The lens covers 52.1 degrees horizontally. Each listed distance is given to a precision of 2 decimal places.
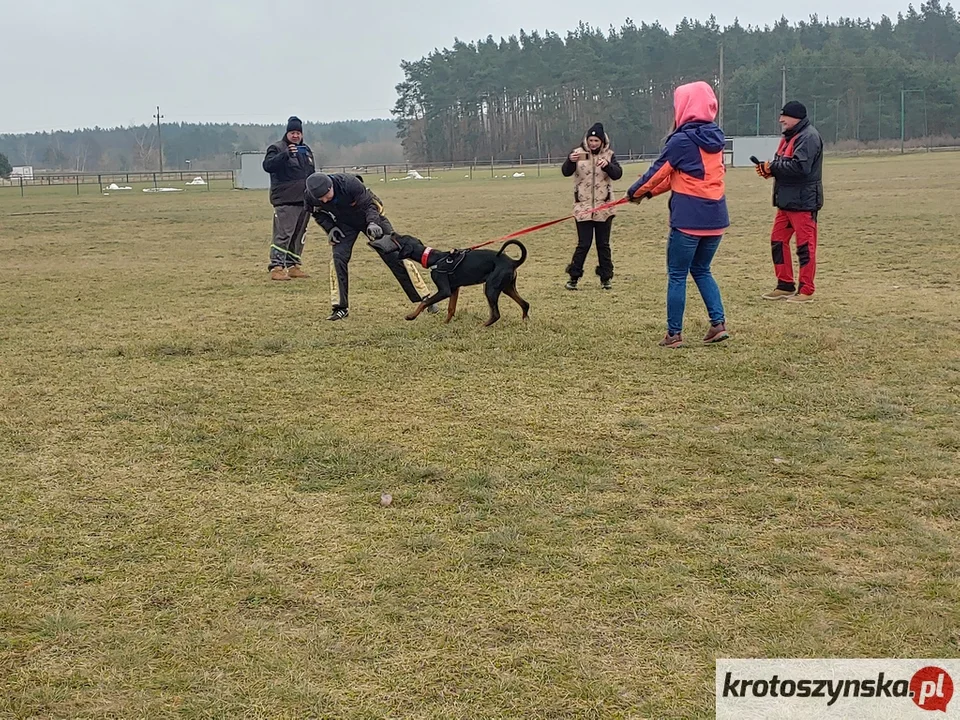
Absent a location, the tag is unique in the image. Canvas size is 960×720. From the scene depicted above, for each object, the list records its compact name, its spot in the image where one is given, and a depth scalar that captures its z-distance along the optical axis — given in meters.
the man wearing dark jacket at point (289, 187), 11.73
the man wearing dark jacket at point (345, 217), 8.38
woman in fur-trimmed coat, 10.02
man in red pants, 8.98
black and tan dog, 8.02
